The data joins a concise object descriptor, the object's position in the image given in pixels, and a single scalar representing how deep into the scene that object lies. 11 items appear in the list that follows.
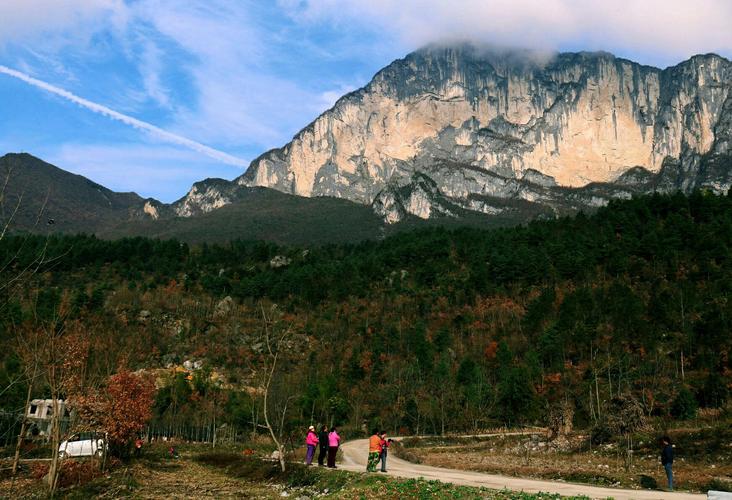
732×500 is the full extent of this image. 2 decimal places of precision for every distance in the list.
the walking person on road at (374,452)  27.19
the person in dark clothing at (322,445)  29.67
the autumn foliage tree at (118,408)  32.34
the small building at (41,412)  63.66
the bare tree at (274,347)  72.19
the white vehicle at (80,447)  41.51
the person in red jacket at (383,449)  27.95
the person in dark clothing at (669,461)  22.83
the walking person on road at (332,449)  28.78
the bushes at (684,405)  53.53
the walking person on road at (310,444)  29.41
